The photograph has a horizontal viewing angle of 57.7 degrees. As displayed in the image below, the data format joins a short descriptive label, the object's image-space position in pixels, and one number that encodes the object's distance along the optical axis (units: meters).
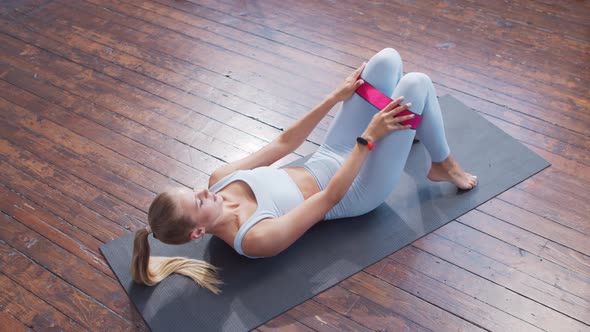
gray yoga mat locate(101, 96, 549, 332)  2.03
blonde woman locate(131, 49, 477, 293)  1.85
